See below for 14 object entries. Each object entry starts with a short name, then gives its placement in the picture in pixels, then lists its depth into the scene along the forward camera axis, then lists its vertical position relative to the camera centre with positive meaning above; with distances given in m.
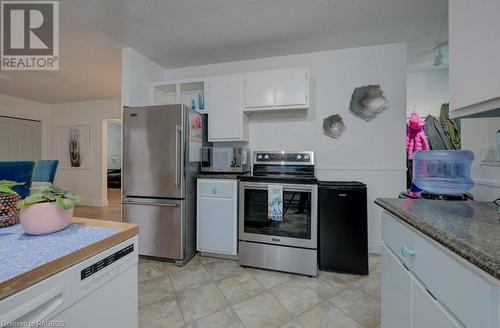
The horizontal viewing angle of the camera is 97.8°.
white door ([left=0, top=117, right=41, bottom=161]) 4.68 +0.51
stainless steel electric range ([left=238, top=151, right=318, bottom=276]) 2.10 -0.65
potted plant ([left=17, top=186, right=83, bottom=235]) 0.76 -0.17
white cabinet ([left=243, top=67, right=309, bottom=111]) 2.47 +0.86
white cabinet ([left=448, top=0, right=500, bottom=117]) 0.79 +0.43
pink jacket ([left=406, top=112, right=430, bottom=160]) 2.69 +0.33
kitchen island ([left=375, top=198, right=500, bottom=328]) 0.53 -0.31
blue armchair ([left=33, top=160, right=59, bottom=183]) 1.90 -0.08
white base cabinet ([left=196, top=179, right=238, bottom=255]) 2.38 -0.59
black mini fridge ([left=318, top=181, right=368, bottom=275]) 2.12 -0.63
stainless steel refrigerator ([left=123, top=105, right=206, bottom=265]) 2.31 -0.18
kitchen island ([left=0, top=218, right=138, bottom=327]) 0.53 -0.33
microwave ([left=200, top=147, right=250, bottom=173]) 2.54 +0.03
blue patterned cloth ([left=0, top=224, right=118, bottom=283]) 0.56 -0.27
